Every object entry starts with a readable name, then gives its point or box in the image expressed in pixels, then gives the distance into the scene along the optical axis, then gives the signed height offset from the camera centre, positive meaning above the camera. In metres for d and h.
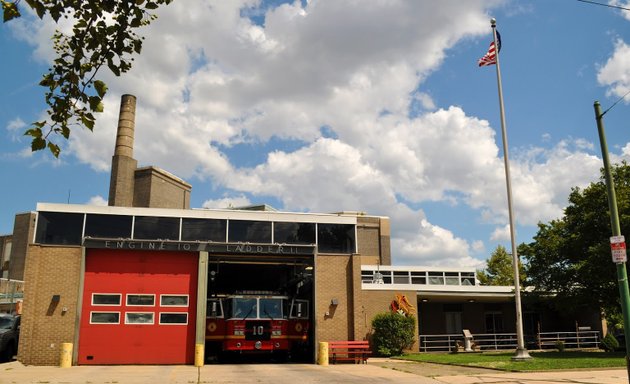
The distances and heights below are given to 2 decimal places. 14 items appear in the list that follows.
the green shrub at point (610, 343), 28.02 -1.40
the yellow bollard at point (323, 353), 21.69 -1.49
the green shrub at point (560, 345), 29.30 -1.59
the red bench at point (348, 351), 21.94 -1.47
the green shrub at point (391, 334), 25.92 -0.91
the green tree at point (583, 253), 24.94 +2.96
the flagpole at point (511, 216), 20.72 +3.92
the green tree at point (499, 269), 51.96 +4.33
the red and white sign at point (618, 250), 11.50 +1.33
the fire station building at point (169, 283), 21.41 +1.25
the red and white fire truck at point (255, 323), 22.52 -0.37
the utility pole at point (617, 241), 11.47 +1.52
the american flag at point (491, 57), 23.84 +10.94
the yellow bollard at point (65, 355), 20.00 -1.46
